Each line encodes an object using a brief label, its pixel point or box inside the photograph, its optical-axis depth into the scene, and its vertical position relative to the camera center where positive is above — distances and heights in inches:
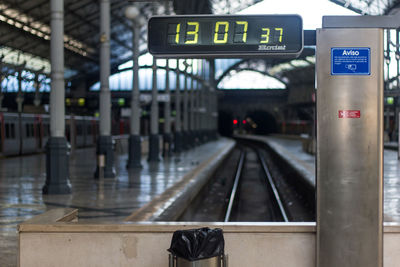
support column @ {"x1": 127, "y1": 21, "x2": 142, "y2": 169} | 920.5 -12.0
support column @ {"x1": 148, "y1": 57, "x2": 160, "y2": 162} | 1121.4 -31.5
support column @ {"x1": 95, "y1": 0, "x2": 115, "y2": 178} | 717.3 +27.5
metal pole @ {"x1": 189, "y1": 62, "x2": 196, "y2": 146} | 1786.4 +11.0
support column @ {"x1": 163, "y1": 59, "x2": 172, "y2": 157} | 1314.0 -28.3
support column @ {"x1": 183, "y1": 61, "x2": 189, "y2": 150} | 1694.1 -5.4
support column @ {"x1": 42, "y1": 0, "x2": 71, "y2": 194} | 554.6 +15.5
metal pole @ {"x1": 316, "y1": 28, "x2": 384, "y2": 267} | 201.8 -9.3
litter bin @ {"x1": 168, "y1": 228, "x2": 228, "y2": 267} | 187.9 -40.4
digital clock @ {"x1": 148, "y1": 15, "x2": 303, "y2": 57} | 218.4 +31.3
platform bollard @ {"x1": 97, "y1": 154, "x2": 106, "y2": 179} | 733.7 -48.2
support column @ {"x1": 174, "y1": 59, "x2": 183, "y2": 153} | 1504.7 -29.6
